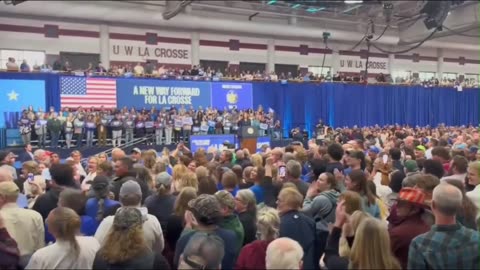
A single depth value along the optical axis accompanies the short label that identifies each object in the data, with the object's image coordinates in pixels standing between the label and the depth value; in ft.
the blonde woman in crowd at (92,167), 21.74
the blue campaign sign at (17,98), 58.39
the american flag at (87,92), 62.85
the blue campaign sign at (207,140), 62.39
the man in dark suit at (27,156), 36.48
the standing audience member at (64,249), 9.80
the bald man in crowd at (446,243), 9.24
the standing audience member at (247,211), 13.24
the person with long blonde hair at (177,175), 16.47
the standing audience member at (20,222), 12.14
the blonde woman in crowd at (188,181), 16.26
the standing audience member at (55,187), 14.60
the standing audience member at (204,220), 10.94
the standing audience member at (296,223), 12.17
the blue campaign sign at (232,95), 73.56
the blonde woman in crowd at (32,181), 17.81
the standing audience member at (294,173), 17.52
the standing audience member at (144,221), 12.10
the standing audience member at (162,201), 14.29
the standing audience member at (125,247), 9.55
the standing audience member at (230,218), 12.04
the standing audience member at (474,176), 15.21
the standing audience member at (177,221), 13.02
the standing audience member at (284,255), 8.71
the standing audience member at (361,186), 13.89
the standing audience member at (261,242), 10.25
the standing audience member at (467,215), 12.23
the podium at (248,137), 67.45
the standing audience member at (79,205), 12.32
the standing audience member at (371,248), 8.68
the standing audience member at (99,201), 13.67
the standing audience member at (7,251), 10.64
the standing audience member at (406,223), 10.70
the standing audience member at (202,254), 8.37
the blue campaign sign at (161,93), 67.00
